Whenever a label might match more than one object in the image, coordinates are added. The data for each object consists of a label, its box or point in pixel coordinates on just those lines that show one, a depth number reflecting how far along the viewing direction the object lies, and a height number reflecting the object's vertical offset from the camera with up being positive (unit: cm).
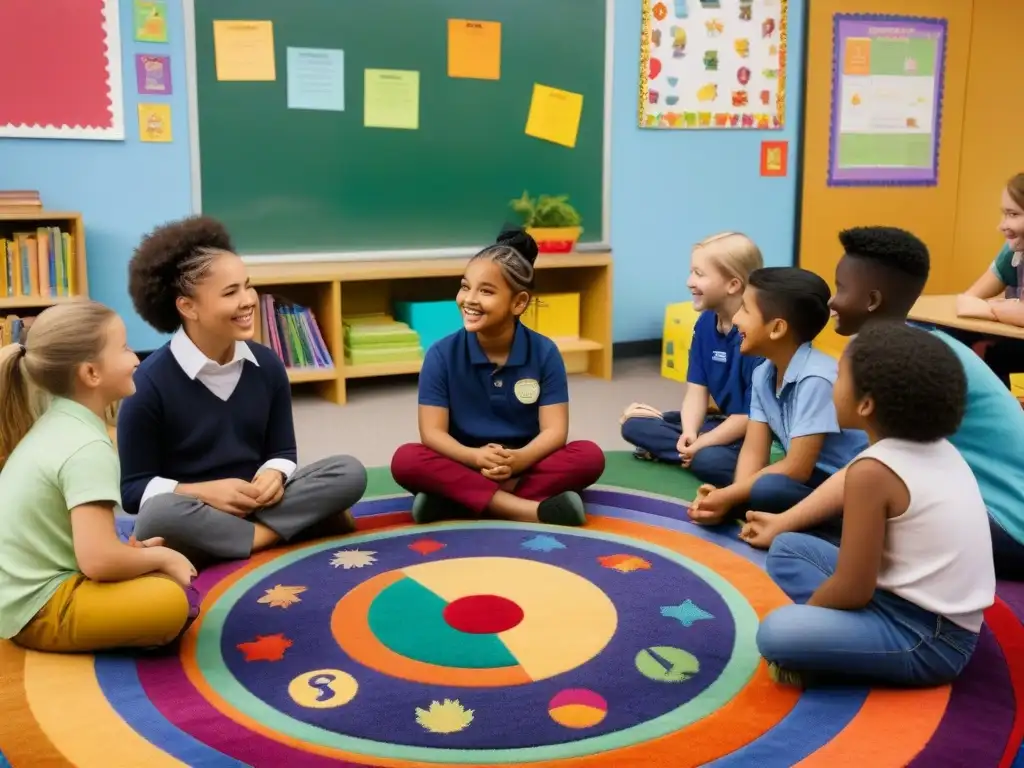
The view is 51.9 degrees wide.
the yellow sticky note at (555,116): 457 +31
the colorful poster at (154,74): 386 +39
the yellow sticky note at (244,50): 396 +50
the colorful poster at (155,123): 391 +22
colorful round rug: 153 -81
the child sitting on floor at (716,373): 279 -51
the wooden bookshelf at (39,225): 349 -17
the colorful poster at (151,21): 383 +58
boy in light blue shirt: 236 -45
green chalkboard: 405 +18
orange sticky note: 436 +56
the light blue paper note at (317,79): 409 +40
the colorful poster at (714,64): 478 +57
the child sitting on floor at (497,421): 255 -58
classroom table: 278 -35
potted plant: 440 -15
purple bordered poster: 521 +45
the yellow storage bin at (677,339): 452 -65
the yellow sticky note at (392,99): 424 +34
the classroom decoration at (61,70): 368 +39
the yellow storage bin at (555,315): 448 -54
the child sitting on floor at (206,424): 223 -52
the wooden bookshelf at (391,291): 400 -43
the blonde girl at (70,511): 172 -53
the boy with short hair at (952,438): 212 -43
